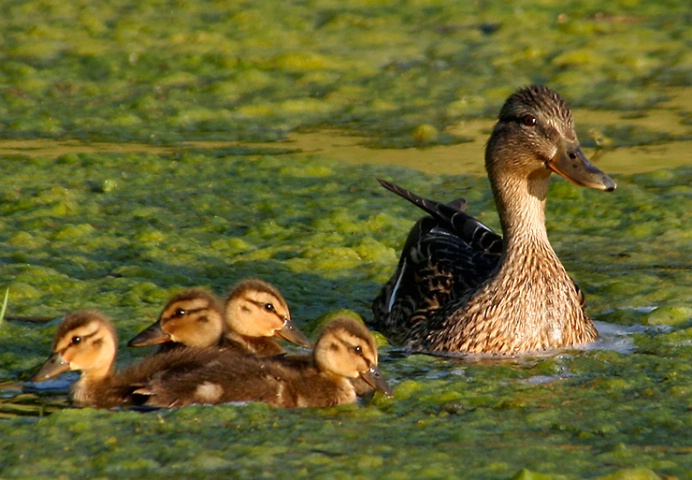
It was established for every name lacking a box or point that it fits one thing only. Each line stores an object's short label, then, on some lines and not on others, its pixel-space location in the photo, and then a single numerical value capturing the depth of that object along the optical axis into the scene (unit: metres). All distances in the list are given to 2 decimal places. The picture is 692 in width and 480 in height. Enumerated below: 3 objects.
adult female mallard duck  13.61
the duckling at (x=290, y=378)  11.23
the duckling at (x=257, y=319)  12.68
